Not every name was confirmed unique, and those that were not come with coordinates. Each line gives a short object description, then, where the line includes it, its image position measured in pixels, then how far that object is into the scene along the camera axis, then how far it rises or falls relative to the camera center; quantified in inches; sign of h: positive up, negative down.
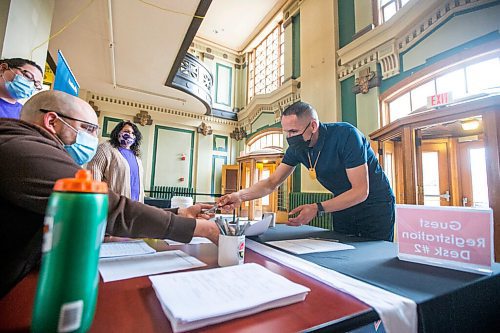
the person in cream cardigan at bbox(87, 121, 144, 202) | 82.7 +8.3
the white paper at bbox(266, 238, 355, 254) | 36.1 -9.3
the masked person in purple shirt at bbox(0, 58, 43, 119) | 66.9 +29.4
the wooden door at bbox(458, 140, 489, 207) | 126.0 +10.1
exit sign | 102.2 +40.3
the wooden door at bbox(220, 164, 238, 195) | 293.3 +11.3
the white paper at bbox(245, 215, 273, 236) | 41.0 -7.1
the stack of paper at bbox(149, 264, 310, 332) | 15.0 -8.2
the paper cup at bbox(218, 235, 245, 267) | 28.0 -7.5
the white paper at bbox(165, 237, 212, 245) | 40.8 -9.8
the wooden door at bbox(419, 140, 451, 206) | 148.3 +11.3
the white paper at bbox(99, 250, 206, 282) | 24.4 -9.2
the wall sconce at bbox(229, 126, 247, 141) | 320.7 +73.3
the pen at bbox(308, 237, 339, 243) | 44.2 -9.5
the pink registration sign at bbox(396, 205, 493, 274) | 27.3 -5.7
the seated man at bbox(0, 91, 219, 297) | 18.4 -2.0
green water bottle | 11.4 -3.7
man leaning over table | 54.0 +4.9
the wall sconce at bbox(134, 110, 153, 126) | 274.1 +78.3
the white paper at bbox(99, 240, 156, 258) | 32.3 -9.5
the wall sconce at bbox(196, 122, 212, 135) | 309.3 +75.1
